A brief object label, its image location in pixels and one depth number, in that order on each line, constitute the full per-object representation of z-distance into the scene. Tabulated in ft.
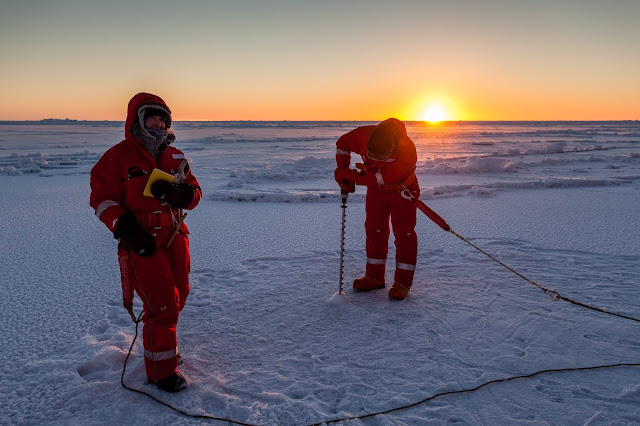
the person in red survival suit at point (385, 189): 11.39
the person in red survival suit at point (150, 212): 7.30
